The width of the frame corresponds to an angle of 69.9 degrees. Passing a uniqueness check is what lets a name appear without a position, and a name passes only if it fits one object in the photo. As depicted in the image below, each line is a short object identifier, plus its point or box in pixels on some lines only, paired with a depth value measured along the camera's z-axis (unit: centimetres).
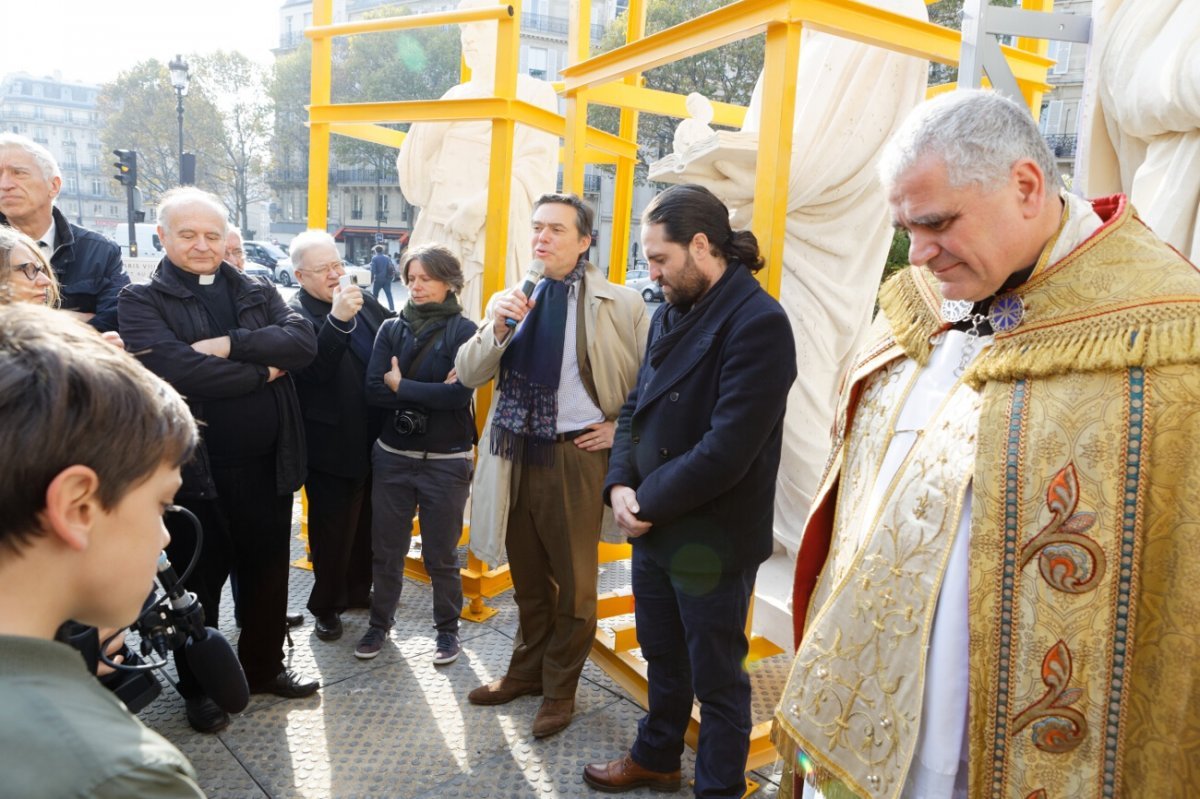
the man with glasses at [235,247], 452
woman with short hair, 367
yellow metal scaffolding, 260
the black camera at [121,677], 154
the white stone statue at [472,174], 546
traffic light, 1556
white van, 2717
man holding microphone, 311
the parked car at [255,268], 2615
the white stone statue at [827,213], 341
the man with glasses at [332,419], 379
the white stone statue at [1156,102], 186
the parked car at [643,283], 2233
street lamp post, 1814
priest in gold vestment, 129
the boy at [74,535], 75
